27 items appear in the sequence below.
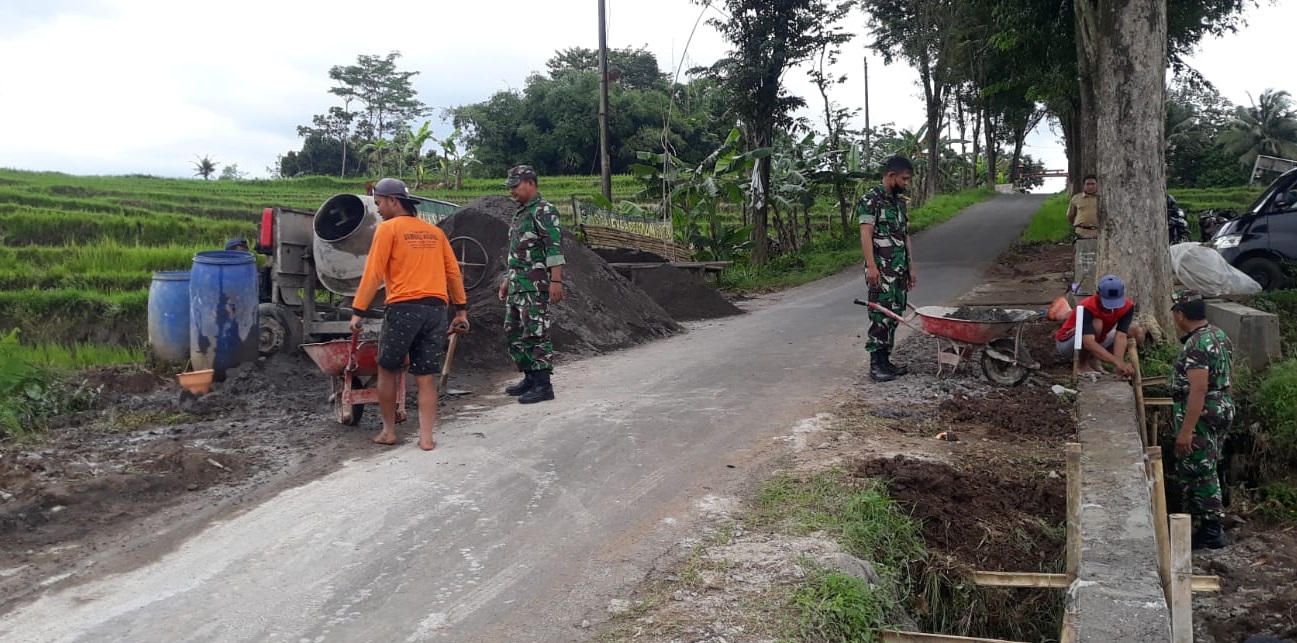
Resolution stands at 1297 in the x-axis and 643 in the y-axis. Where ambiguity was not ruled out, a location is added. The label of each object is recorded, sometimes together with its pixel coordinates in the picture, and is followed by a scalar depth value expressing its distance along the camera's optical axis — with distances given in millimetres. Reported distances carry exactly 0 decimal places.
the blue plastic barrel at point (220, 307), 7699
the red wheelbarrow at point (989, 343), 7672
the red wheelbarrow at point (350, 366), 6285
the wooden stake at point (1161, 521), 4842
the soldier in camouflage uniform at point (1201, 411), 6633
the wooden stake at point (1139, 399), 7000
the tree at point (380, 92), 60250
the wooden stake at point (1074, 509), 4605
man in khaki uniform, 12680
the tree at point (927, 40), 26219
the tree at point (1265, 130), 46656
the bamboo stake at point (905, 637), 3717
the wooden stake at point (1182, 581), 4375
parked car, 12398
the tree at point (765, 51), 21359
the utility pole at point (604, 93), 18812
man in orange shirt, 5891
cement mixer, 8859
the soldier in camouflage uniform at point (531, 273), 7141
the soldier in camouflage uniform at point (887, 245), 7645
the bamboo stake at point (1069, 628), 3605
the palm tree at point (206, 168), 58906
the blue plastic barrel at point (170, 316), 8156
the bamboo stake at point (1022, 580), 4539
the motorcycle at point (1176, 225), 14250
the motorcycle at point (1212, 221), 16409
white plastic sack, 11508
